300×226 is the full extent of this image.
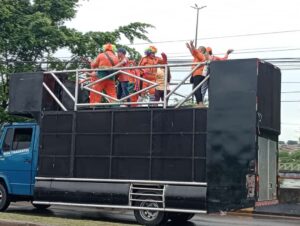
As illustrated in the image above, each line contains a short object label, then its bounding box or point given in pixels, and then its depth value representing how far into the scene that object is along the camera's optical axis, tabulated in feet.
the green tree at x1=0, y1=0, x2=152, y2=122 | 63.31
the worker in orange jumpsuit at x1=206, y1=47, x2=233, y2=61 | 35.41
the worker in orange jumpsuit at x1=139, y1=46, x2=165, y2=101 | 37.22
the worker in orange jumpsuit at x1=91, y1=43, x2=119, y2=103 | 37.81
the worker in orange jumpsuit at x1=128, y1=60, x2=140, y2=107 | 37.37
